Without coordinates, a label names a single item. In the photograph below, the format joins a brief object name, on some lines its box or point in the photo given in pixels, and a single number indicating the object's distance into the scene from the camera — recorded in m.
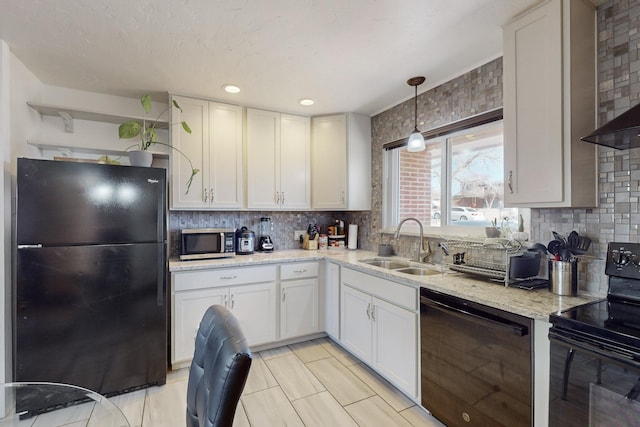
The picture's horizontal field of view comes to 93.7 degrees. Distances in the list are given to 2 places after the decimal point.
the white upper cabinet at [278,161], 3.06
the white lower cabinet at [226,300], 2.44
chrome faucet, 2.62
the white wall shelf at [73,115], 2.35
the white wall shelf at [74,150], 2.36
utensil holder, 1.55
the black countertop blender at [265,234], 3.22
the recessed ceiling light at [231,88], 2.58
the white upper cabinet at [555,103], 1.50
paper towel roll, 3.48
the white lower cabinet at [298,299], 2.85
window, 2.26
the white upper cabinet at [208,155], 2.72
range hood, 1.17
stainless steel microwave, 2.71
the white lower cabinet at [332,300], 2.85
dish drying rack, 1.80
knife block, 3.39
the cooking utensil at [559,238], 1.64
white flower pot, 2.32
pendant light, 2.38
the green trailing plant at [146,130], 2.30
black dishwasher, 1.36
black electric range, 1.03
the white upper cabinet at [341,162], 3.26
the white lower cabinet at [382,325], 1.98
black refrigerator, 1.88
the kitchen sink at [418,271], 2.41
